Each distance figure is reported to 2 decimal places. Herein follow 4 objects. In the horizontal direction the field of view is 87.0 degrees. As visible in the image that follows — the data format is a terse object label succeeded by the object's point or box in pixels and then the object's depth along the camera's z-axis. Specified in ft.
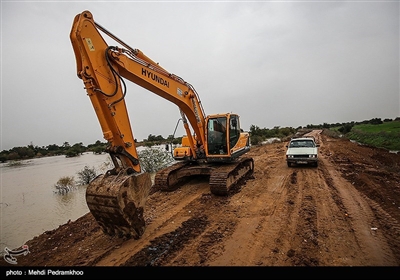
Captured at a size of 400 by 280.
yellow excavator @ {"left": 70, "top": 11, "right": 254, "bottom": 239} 13.58
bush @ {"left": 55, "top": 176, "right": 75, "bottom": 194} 36.42
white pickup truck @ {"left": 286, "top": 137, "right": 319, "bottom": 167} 38.65
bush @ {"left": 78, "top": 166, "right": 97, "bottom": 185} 42.20
